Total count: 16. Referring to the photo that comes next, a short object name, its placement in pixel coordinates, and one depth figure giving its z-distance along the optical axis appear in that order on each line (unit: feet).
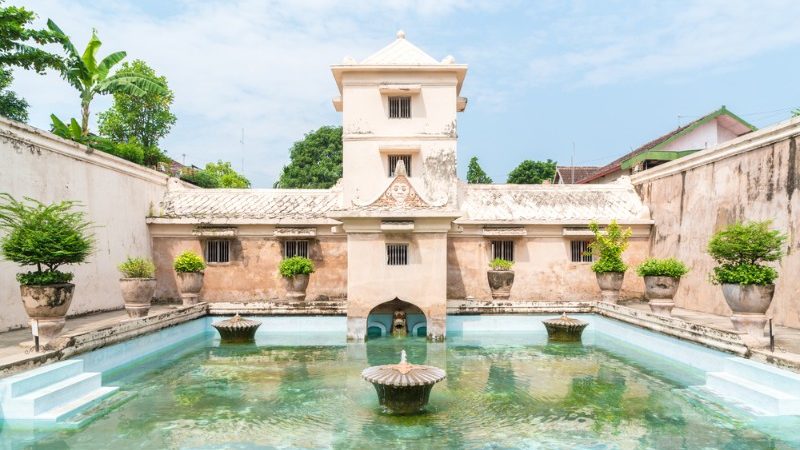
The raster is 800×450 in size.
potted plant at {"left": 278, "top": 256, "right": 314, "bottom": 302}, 44.34
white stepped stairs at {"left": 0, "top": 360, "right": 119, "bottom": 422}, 20.62
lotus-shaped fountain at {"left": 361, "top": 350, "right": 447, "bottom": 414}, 21.12
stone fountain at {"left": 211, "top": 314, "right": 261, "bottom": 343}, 37.47
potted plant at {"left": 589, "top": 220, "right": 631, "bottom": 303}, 44.68
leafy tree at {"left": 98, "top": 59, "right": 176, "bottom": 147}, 84.07
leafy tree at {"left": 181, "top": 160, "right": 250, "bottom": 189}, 91.97
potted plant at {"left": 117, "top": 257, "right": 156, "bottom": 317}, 34.69
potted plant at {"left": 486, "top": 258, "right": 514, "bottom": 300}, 46.44
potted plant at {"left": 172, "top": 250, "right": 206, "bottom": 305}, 42.70
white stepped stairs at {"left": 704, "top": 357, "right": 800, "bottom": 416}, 21.29
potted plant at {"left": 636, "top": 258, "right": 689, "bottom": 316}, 36.17
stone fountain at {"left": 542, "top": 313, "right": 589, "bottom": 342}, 38.09
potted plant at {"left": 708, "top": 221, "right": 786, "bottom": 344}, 26.36
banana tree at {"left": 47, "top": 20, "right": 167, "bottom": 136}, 59.57
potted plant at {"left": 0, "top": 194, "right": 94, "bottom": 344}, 25.35
